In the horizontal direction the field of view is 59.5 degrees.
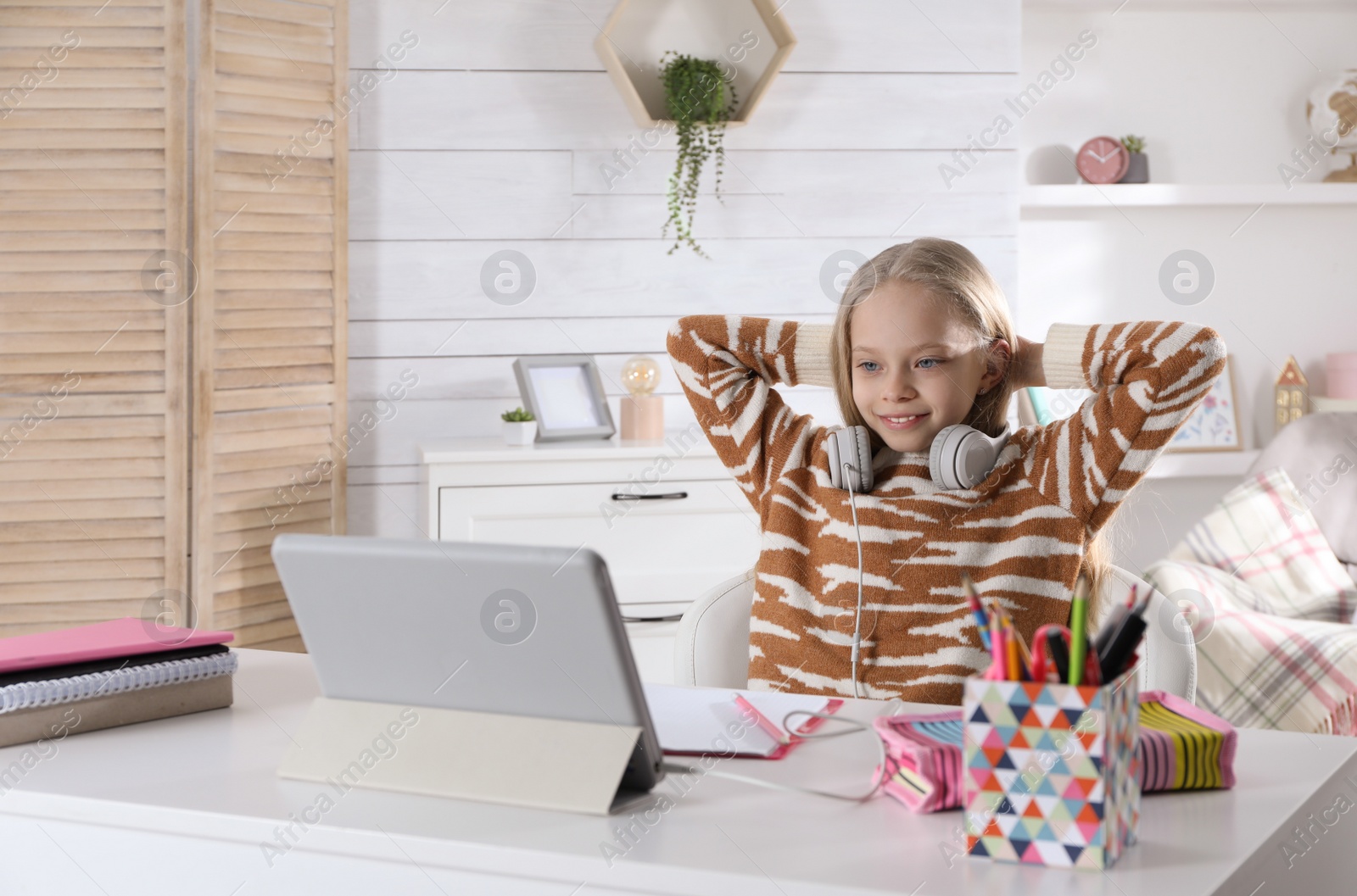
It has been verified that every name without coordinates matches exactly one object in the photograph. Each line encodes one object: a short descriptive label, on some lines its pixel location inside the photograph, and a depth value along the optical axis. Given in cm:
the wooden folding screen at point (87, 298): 259
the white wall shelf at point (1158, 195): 334
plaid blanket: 241
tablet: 79
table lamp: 296
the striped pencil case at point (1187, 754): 84
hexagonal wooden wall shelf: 306
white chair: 142
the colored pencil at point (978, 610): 75
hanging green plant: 299
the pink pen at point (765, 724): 99
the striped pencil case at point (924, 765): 82
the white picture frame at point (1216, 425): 342
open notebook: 97
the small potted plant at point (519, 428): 285
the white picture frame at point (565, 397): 293
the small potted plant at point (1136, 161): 338
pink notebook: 104
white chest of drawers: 272
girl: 134
